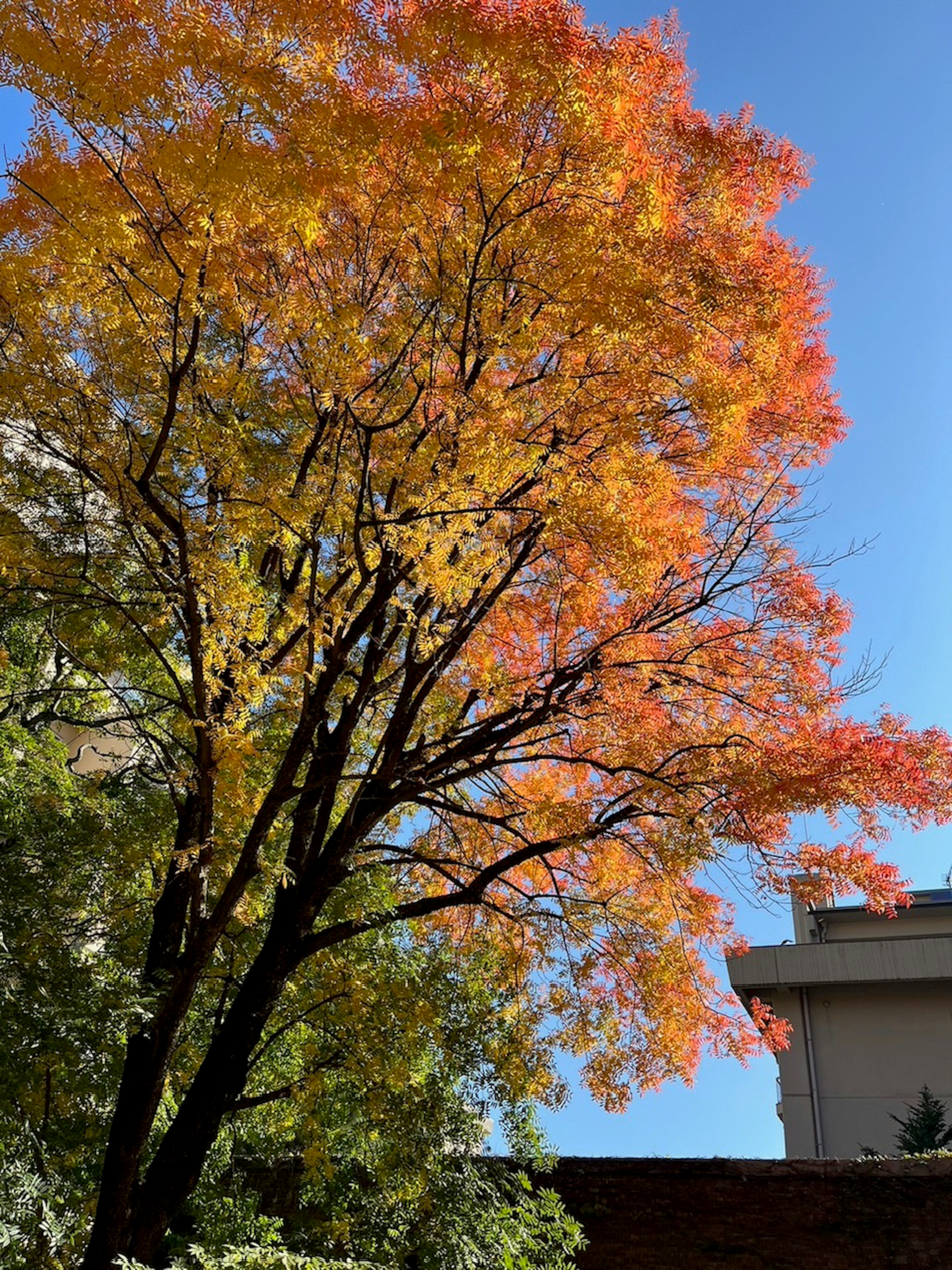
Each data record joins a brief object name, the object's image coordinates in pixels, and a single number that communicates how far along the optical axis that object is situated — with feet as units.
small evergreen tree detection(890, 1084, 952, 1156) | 32.24
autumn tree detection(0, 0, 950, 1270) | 13.15
